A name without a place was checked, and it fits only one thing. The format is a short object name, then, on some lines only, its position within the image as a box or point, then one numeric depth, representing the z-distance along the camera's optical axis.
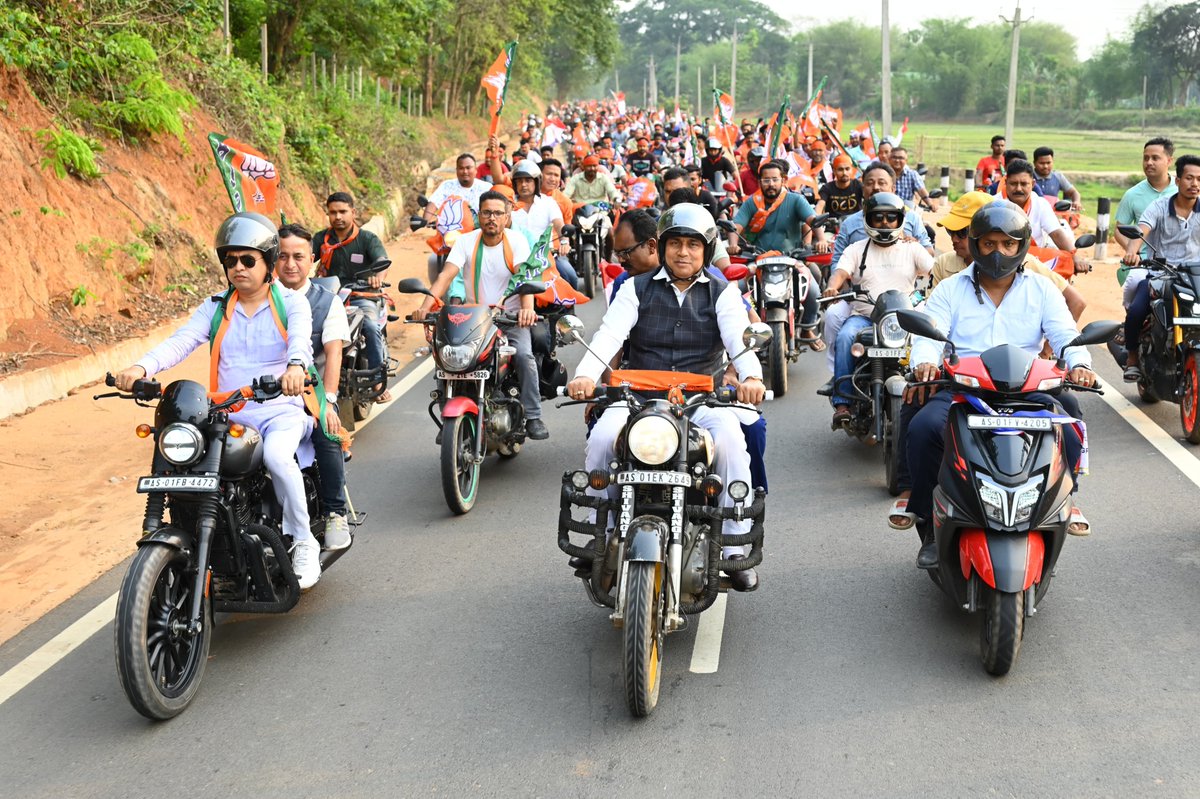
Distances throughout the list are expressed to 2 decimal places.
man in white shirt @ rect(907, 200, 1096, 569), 5.79
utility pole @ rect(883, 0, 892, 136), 33.72
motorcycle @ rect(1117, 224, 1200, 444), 9.02
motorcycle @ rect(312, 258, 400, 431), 9.83
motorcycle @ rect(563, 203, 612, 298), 17.28
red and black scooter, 5.05
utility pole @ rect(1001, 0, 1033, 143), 31.80
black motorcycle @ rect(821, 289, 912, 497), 8.09
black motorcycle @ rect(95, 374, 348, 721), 4.81
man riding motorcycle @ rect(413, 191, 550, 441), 9.11
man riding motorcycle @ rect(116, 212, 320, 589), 5.74
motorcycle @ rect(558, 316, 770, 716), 4.80
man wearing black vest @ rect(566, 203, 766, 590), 5.62
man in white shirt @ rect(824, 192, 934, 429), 9.10
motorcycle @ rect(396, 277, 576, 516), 7.77
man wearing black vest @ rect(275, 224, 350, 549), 6.21
